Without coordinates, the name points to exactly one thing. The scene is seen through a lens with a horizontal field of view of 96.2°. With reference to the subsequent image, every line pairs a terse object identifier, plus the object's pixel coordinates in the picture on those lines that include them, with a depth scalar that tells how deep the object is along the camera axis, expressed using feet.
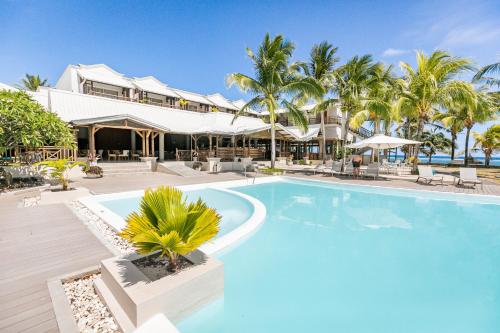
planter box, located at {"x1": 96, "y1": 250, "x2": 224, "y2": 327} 7.95
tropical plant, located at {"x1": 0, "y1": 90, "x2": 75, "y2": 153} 26.35
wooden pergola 49.61
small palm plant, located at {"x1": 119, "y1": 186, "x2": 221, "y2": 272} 8.89
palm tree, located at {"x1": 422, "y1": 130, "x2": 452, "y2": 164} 113.50
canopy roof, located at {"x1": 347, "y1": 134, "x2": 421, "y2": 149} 46.49
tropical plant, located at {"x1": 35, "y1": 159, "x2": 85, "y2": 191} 25.39
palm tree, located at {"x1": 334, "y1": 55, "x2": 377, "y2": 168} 51.88
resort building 56.65
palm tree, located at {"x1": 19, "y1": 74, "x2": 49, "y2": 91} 115.85
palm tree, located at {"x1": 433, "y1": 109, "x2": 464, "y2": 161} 79.05
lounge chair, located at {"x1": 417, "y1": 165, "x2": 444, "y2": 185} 41.96
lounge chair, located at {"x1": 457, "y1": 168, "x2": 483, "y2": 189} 37.86
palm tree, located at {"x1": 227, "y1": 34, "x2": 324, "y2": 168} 51.06
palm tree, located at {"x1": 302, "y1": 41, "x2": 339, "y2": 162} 59.47
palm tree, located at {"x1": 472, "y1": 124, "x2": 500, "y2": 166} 76.41
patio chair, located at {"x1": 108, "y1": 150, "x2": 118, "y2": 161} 59.26
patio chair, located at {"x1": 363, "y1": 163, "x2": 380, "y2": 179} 47.14
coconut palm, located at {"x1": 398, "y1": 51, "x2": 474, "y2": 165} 46.63
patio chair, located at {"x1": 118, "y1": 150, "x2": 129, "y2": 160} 61.38
